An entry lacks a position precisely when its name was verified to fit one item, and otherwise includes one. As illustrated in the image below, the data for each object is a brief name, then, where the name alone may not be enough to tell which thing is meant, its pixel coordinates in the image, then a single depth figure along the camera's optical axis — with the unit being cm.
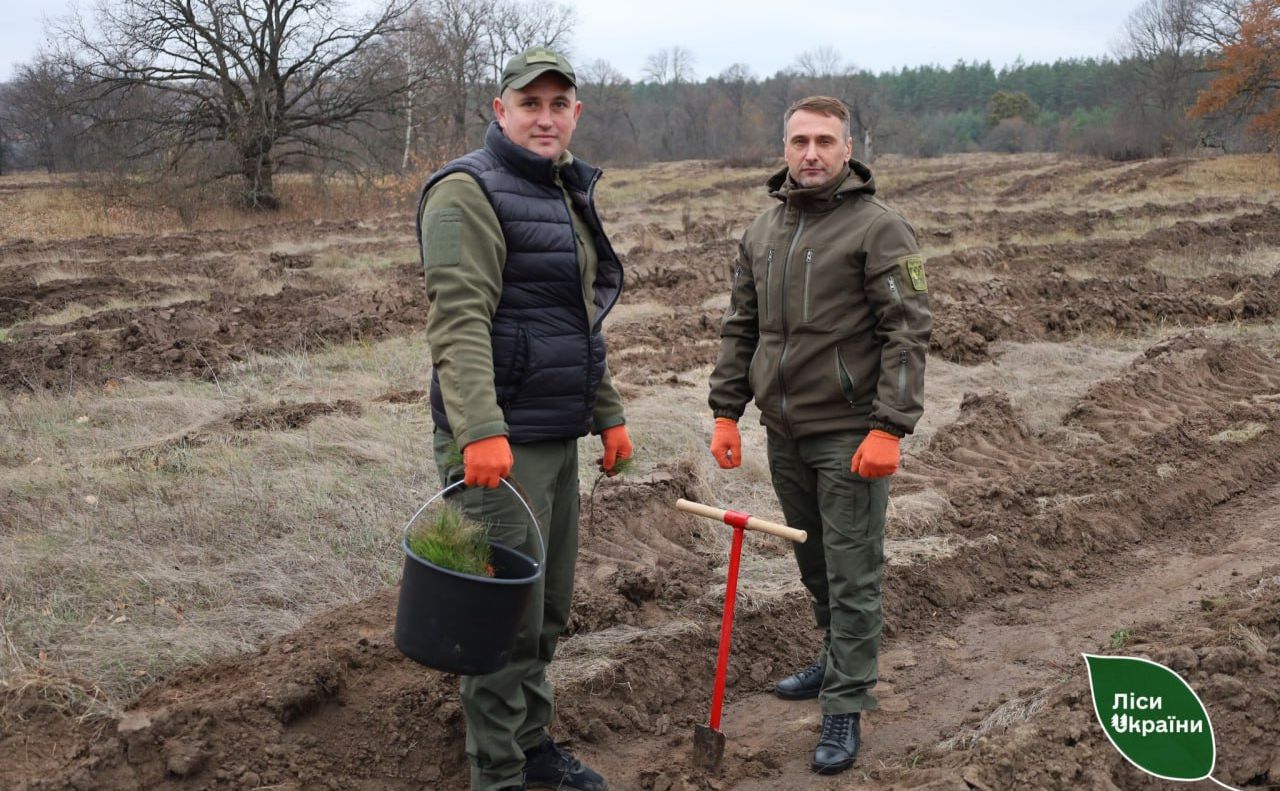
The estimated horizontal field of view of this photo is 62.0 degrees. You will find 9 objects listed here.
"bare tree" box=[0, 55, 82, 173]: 2584
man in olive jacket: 325
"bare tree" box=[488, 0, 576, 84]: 4316
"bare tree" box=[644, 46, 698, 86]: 9794
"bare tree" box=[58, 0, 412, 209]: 2442
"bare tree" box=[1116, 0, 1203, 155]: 4697
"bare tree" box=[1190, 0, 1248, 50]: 4169
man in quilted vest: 277
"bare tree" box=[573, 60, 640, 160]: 6028
